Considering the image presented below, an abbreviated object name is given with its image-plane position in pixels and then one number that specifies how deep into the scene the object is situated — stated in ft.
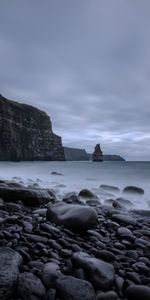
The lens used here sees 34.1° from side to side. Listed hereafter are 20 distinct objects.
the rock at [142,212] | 20.79
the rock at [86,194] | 29.03
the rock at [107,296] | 7.70
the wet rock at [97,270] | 8.48
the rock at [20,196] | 20.27
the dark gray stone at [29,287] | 7.33
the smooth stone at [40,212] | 16.90
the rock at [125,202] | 26.37
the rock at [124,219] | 16.72
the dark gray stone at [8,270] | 7.14
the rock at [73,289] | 7.47
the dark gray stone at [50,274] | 8.06
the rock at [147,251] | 11.48
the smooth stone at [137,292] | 7.89
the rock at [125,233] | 13.51
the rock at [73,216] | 13.99
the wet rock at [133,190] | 34.96
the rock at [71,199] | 24.83
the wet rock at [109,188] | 38.92
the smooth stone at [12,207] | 17.11
